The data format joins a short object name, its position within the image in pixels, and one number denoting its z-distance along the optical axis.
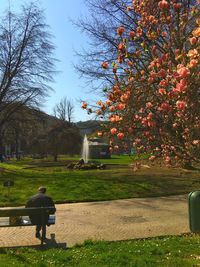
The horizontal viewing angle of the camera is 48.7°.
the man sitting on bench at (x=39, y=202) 5.10
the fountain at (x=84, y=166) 16.74
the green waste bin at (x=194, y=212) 5.23
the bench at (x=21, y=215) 4.66
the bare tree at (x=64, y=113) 41.63
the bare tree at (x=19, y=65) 14.66
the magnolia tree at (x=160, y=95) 2.89
